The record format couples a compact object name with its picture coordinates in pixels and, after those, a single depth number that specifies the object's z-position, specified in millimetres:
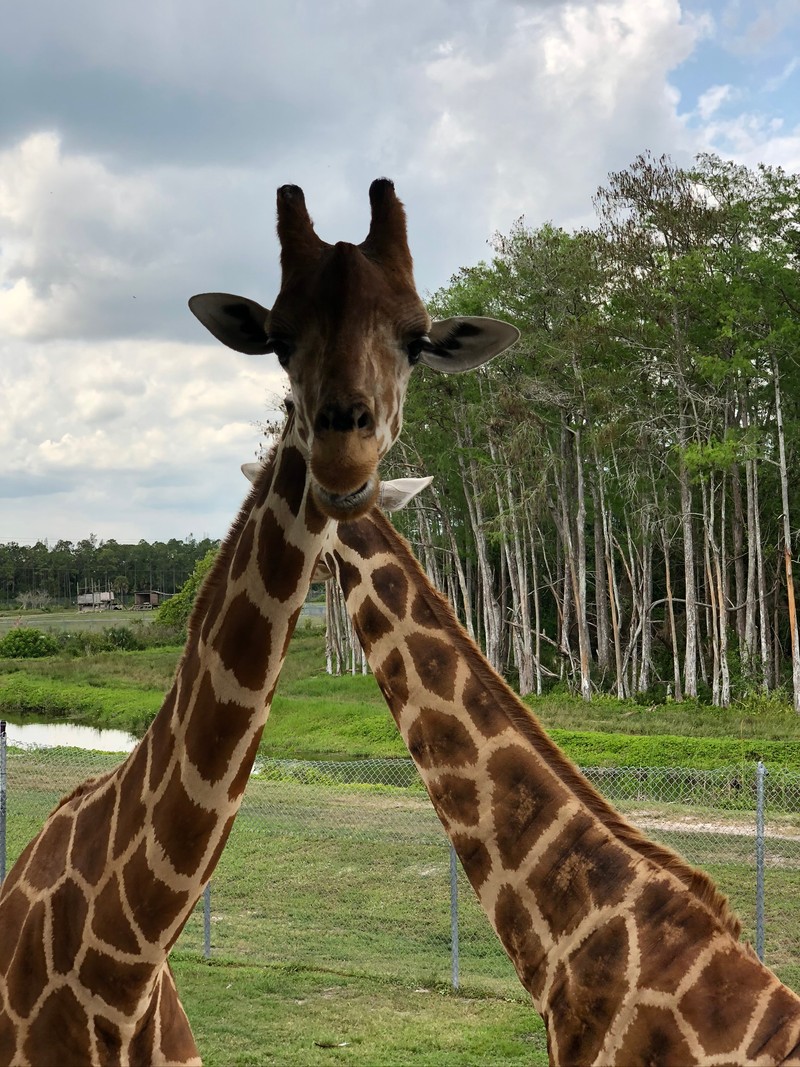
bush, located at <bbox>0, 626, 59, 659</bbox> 47969
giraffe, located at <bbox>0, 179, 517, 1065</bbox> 2365
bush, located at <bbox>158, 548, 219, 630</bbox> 54131
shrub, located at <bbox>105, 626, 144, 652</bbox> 51188
